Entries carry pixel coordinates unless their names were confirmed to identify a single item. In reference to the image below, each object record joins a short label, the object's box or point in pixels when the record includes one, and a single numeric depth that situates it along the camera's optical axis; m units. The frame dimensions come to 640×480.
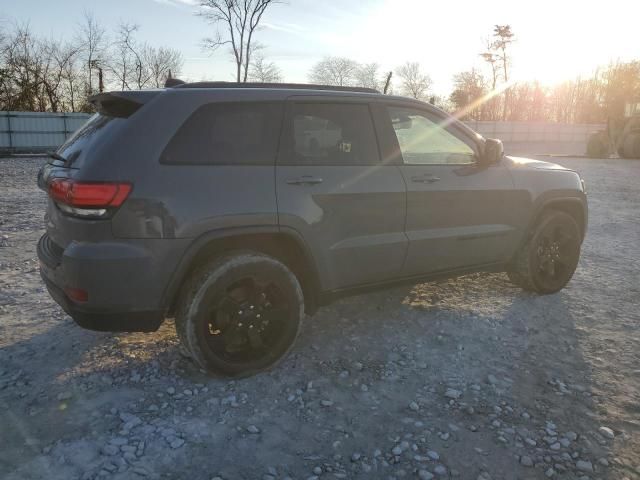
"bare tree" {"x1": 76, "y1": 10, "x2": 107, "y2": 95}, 33.12
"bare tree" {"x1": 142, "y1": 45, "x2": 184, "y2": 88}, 38.38
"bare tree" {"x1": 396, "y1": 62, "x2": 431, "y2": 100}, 57.34
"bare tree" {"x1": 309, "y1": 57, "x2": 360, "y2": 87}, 54.54
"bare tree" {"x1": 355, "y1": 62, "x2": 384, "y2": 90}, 54.59
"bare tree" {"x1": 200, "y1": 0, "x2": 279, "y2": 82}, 34.62
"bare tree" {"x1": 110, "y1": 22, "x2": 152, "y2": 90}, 36.31
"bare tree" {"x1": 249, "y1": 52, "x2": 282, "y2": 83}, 39.96
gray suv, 2.72
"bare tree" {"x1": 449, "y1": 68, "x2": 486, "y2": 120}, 52.88
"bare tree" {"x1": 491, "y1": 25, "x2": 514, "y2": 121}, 52.03
